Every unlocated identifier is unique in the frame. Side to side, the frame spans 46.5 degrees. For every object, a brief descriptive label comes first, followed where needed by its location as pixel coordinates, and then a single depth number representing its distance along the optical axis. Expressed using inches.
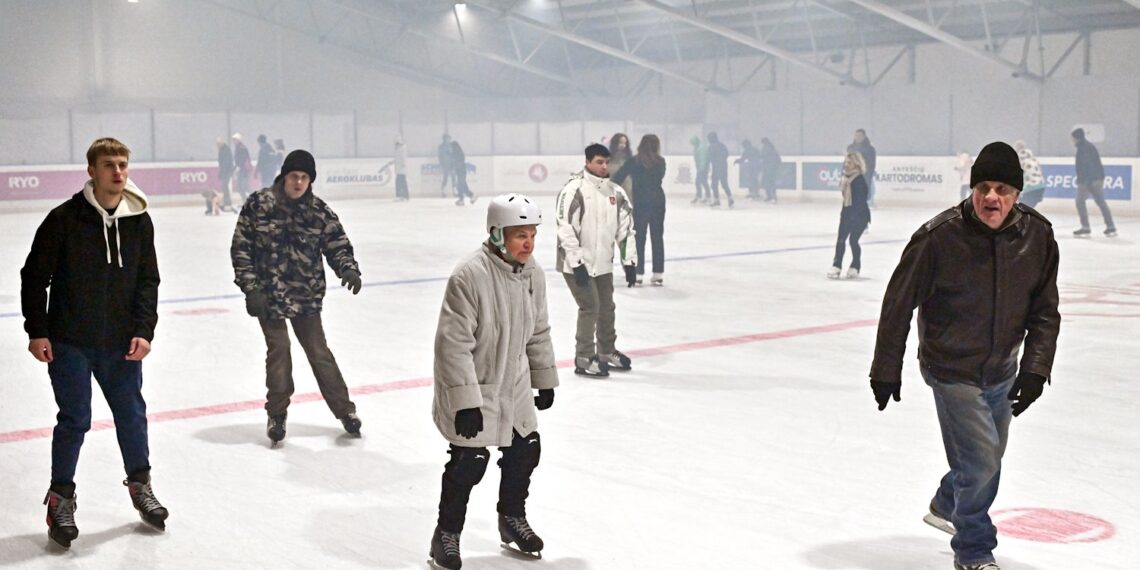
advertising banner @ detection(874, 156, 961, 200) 1112.8
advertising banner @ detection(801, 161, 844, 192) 1218.6
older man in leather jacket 171.6
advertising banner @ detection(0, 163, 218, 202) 1157.1
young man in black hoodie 195.5
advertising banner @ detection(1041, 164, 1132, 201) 970.7
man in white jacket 348.2
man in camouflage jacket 264.5
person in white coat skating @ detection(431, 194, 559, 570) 176.9
